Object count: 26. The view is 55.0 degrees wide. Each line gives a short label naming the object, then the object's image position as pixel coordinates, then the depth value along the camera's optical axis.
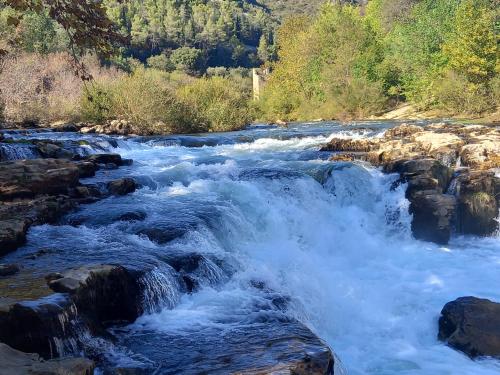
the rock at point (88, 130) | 21.85
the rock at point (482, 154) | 12.43
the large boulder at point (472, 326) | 6.23
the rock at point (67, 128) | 22.14
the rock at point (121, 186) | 10.68
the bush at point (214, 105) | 25.50
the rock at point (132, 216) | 8.72
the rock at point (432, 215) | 11.06
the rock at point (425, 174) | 11.69
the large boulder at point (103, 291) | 5.12
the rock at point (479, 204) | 11.42
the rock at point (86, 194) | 9.93
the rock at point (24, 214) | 7.09
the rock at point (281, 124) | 29.47
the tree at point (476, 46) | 26.25
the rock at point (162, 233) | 7.86
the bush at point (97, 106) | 23.62
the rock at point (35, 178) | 9.38
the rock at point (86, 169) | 11.98
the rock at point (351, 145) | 15.66
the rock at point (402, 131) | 17.11
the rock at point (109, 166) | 13.63
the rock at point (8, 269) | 5.84
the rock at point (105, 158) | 13.82
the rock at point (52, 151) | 13.30
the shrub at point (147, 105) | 22.50
